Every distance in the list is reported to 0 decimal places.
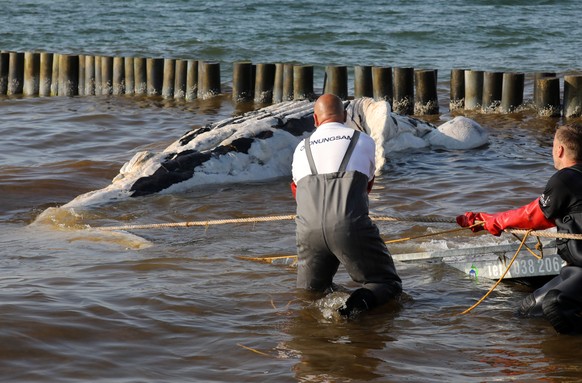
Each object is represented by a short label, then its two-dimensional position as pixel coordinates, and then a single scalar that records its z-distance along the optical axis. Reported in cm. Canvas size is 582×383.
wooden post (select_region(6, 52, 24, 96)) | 2020
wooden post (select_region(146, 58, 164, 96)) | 1912
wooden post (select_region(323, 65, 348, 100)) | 1722
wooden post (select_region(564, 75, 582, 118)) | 1569
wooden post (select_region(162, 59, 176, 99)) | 1898
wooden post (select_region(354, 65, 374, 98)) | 1722
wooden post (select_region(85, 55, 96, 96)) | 1972
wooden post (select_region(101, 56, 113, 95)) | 1959
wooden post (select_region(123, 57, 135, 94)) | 1936
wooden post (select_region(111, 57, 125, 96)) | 1950
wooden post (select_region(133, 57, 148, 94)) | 1930
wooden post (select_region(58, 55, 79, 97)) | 1967
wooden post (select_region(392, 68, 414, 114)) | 1694
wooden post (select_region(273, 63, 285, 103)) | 1786
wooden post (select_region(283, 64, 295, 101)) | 1778
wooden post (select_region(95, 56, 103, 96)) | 1964
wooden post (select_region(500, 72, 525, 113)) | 1642
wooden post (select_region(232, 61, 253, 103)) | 1828
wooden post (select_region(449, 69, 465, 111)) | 1723
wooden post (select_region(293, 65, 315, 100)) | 1755
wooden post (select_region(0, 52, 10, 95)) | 2031
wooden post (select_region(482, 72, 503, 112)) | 1664
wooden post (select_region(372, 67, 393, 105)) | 1698
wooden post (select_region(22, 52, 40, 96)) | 2000
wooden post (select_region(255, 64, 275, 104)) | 1800
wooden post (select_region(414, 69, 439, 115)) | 1686
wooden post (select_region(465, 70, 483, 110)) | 1683
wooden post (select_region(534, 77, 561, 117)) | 1609
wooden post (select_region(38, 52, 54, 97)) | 1992
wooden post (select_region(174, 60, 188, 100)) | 1888
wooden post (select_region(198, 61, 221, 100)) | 1869
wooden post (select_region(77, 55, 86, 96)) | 1981
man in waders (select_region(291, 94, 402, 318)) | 681
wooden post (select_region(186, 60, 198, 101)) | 1883
